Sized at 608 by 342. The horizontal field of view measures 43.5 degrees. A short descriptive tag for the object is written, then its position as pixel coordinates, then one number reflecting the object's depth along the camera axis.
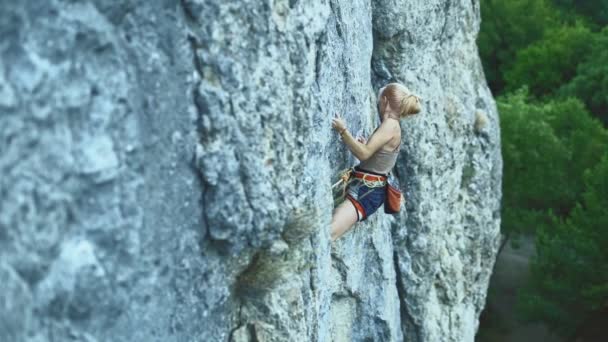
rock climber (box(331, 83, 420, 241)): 7.36
